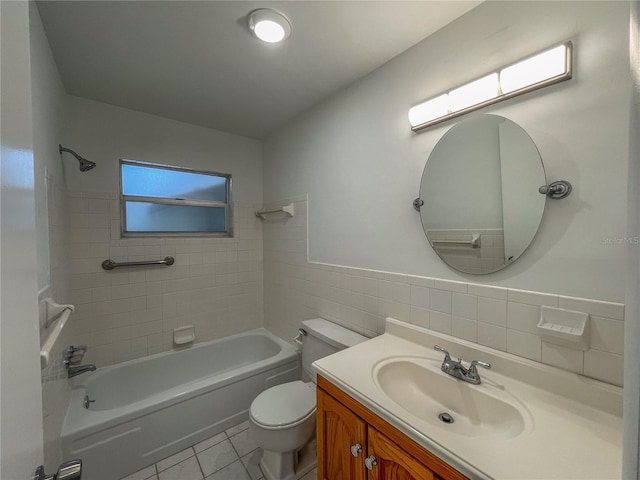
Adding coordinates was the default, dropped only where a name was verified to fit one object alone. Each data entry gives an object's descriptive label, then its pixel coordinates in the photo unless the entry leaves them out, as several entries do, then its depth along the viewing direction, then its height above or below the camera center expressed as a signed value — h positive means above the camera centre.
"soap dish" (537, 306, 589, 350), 0.85 -0.34
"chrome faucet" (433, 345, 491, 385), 1.00 -0.56
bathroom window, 2.18 +0.33
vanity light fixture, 0.91 +0.61
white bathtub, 1.45 -1.17
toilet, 1.37 -1.01
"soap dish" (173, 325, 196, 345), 2.28 -0.91
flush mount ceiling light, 1.16 +1.01
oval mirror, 1.01 +0.18
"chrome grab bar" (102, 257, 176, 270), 2.00 -0.22
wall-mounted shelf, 2.29 +0.24
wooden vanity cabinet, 0.74 -0.73
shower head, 1.63 +0.50
